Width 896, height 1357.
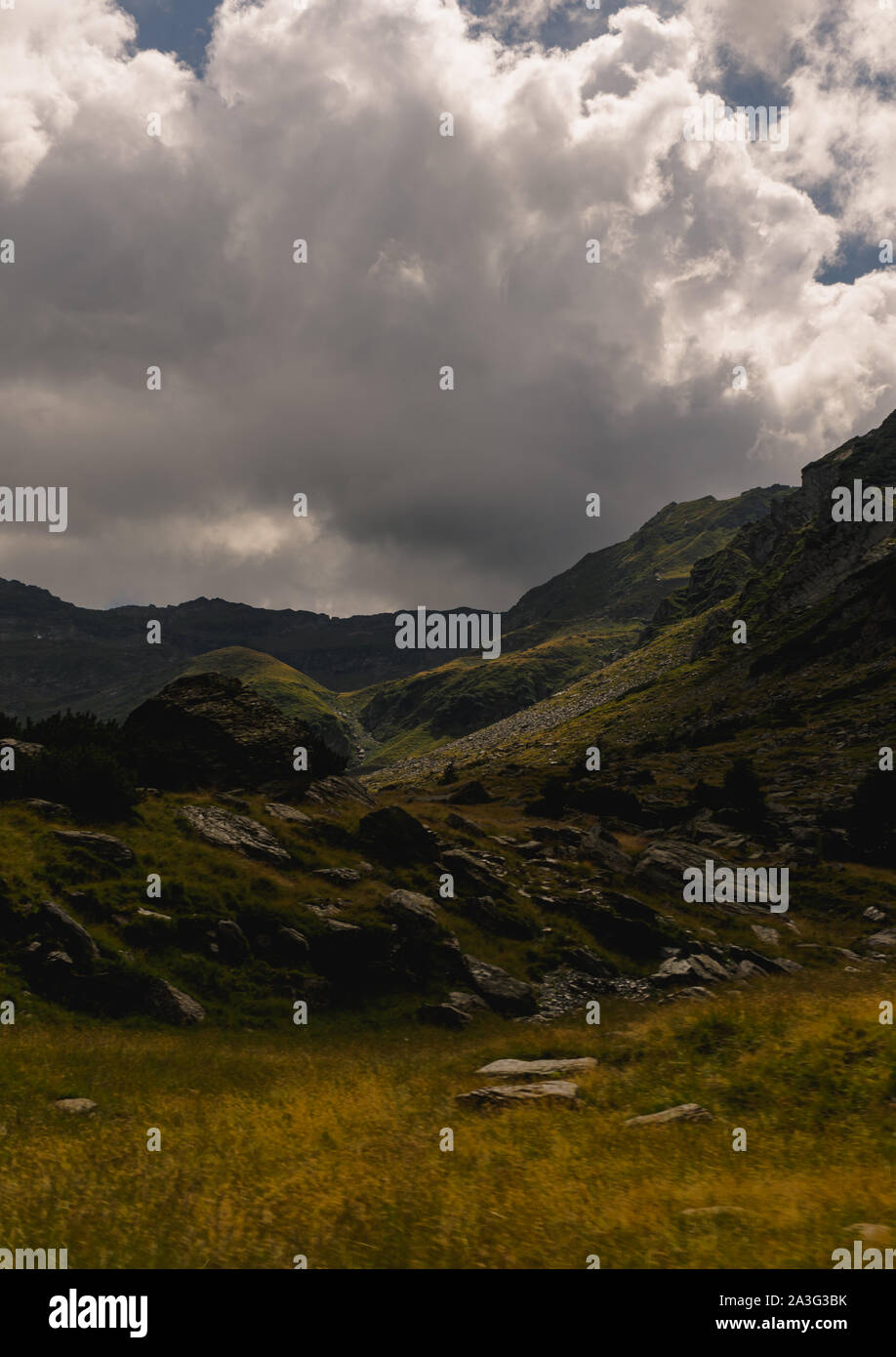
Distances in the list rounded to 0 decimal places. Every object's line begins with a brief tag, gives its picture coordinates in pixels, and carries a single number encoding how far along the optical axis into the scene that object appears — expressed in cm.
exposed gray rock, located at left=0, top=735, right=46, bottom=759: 3100
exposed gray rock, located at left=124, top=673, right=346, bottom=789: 4009
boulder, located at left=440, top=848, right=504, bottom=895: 3291
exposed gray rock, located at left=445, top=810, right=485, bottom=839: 4112
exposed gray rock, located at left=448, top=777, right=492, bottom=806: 6194
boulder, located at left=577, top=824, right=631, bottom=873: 3897
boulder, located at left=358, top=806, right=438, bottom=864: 3459
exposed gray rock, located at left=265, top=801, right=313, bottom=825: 3541
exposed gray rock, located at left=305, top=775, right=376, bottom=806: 3984
